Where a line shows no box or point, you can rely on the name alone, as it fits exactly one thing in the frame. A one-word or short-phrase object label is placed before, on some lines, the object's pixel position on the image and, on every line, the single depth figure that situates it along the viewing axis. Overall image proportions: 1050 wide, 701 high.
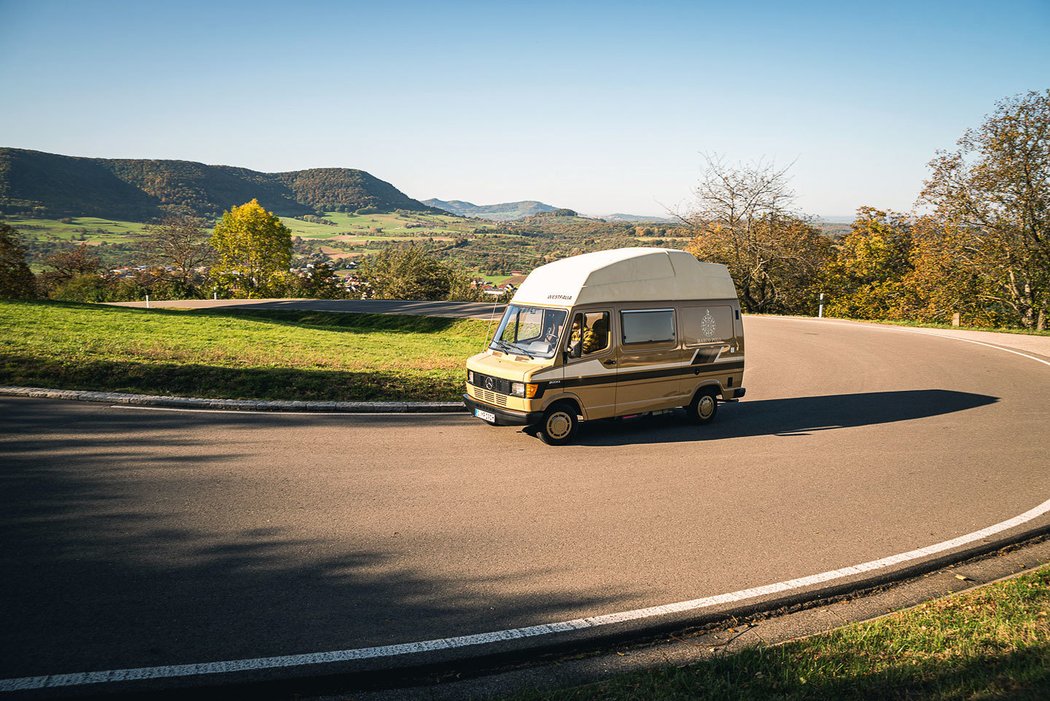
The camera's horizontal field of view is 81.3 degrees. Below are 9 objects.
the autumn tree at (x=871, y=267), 39.60
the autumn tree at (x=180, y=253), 52.00
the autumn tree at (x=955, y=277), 28.08
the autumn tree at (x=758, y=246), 36.31
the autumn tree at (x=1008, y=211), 25.64
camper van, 8.80
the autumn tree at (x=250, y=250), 53.28
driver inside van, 8.90
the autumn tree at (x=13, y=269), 36.09
